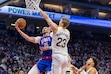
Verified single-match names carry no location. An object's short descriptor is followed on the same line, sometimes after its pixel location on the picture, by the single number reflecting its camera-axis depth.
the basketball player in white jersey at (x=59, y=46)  6.48
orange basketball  6.91
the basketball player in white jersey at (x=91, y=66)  7.82
